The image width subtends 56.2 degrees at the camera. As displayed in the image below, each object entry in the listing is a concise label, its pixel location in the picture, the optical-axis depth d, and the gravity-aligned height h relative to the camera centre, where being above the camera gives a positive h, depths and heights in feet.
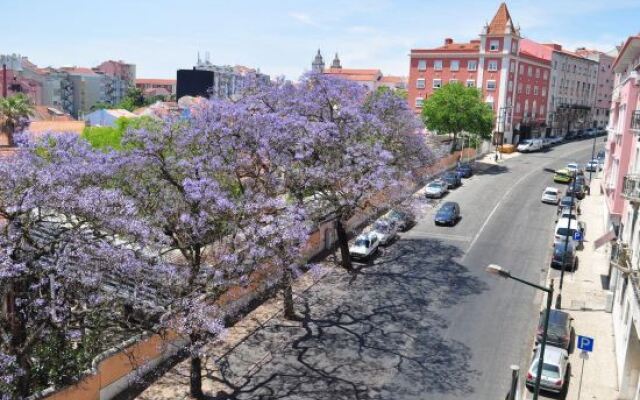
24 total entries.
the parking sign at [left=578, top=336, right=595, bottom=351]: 67.77 -23.62
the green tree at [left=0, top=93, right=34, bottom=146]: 208.54 -4.21
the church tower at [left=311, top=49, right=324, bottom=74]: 531.09 +51.82
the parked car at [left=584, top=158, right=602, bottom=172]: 227.34 -12.72
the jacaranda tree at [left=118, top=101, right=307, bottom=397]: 67.21 -11.40
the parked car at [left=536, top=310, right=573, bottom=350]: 82.64 -27.93
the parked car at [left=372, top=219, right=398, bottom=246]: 124.85 -23.29
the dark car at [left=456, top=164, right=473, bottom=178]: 208.13 -15.27
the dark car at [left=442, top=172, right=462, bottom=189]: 188.34 -16.88
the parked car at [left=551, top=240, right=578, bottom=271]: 118.42 -24.85
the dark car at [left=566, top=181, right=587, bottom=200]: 181.92 -17.84
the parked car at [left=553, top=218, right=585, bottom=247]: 131.34 -22.03
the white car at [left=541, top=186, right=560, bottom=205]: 173.06 -18.75
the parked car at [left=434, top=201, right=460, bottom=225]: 146.30 -21.91
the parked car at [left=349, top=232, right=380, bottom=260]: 120.47 -25.52
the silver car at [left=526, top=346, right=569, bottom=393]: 72.90 -29.40
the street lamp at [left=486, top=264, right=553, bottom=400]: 55.57 -15.75
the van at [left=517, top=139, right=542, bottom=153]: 272.51 -7.32
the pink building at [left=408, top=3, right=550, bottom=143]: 270.67 +25.50
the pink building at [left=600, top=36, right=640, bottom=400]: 72.13 -14.00
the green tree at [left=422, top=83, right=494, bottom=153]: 217.36 +4.84
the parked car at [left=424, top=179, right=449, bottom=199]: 172.86 -18.86
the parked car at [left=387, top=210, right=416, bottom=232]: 123.35 -21.42
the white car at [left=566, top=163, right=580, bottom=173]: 211.33 -12.33
